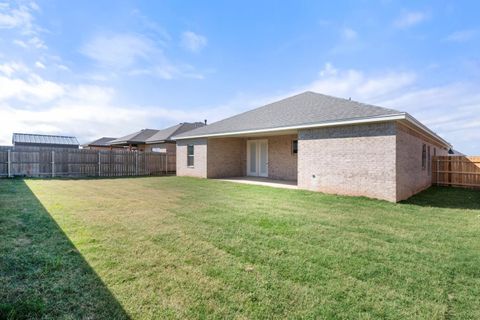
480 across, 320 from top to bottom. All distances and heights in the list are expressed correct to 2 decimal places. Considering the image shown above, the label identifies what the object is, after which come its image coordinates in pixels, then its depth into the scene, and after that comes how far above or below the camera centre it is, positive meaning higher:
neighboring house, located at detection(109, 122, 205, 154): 24.08 +1.95
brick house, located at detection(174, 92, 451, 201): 8.80 +0.56
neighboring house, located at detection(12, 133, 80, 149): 30.17 +2.31
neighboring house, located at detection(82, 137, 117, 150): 34.61 +2.12
